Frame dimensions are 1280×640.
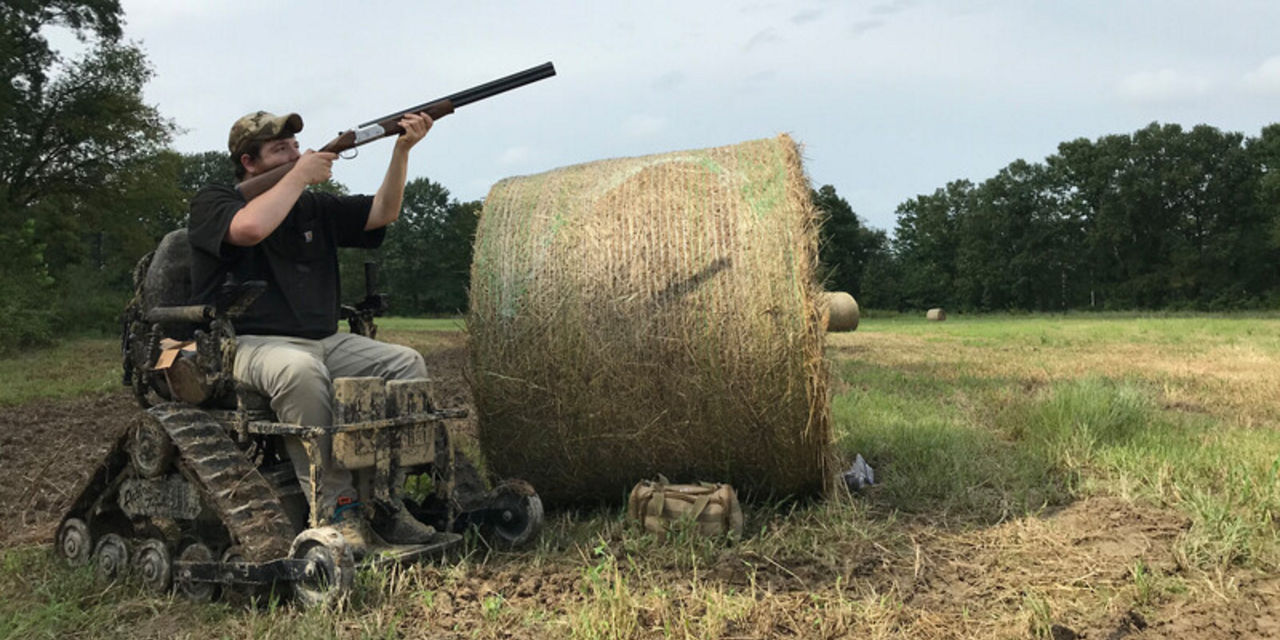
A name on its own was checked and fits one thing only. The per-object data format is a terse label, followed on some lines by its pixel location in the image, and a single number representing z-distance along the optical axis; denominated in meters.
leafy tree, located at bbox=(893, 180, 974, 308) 68.81
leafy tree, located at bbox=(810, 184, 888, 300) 62.97
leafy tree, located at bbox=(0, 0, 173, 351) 27.38
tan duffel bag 4.57
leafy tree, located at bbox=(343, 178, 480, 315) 54.53
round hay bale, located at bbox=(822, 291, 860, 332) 19.45
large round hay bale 4.81
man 3.92
